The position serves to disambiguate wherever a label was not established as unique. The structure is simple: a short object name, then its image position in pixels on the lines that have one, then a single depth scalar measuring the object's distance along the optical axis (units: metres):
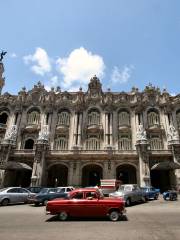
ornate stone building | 28.56
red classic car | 9.75
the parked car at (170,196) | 19.52
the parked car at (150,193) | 19.85
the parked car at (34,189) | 19.85
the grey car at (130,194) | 15.53
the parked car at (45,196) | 16.17
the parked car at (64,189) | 17.45
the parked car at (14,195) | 16.11
